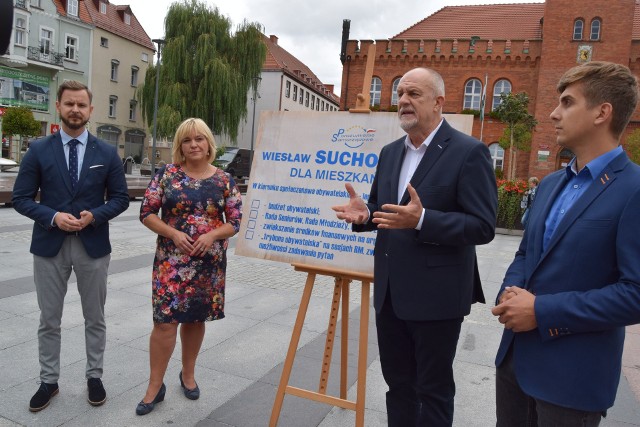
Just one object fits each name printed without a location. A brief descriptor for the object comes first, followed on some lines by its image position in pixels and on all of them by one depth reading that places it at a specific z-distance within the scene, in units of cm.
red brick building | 3394
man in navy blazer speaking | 231
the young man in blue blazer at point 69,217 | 327
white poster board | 318
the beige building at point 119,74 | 3988
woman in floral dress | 328
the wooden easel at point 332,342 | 300
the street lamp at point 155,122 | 2378
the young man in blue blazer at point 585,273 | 161
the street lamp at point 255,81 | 3159
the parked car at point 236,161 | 2945
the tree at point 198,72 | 2911
